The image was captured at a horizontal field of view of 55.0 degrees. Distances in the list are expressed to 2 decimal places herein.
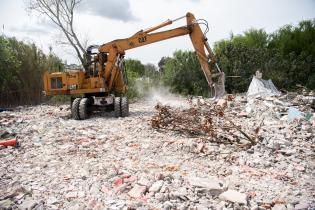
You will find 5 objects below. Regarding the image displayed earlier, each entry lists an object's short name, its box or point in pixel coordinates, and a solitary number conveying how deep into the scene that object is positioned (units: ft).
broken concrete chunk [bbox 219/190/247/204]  10.59
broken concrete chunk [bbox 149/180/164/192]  11.64
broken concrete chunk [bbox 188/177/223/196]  11.25
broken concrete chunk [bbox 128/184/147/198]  11.39
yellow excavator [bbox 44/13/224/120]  27.12
